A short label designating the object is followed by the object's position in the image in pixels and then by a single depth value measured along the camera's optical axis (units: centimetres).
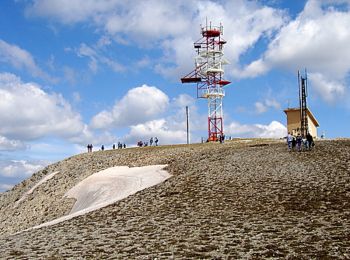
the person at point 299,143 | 4853
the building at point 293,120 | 8027
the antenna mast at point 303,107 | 6341
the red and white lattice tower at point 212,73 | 8875
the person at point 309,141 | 4904
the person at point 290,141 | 4969
